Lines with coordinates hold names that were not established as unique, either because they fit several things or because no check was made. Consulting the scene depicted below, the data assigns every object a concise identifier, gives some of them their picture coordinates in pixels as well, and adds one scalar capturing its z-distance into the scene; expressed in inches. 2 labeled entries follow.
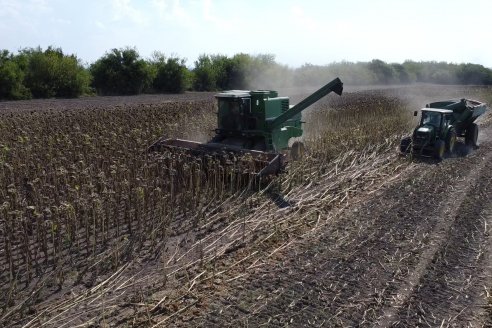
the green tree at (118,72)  1456.7
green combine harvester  450.0
